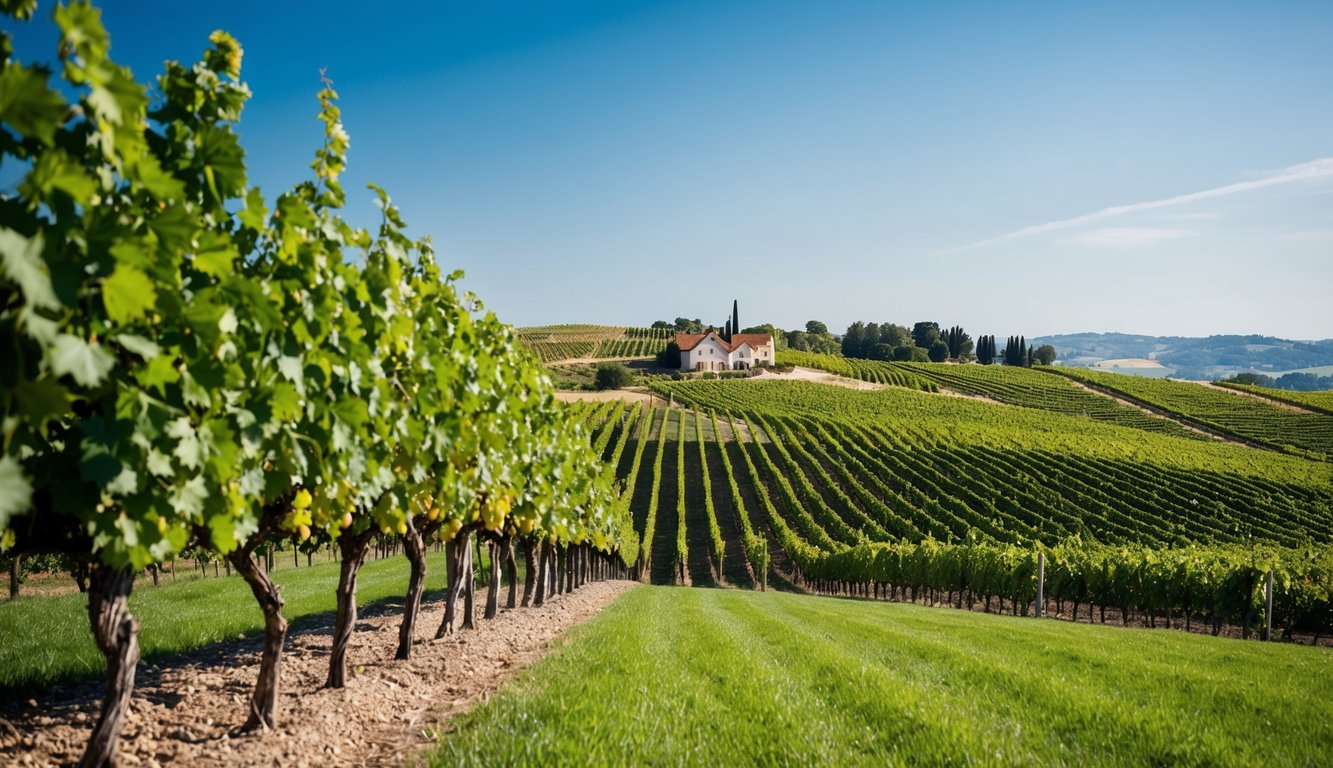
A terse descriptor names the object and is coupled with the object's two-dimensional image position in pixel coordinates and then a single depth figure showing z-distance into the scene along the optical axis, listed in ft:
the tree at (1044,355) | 551.18
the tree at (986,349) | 514.68
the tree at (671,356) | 374.84
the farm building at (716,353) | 367.04
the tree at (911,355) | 483.88
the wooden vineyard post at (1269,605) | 56.13
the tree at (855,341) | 539.86
